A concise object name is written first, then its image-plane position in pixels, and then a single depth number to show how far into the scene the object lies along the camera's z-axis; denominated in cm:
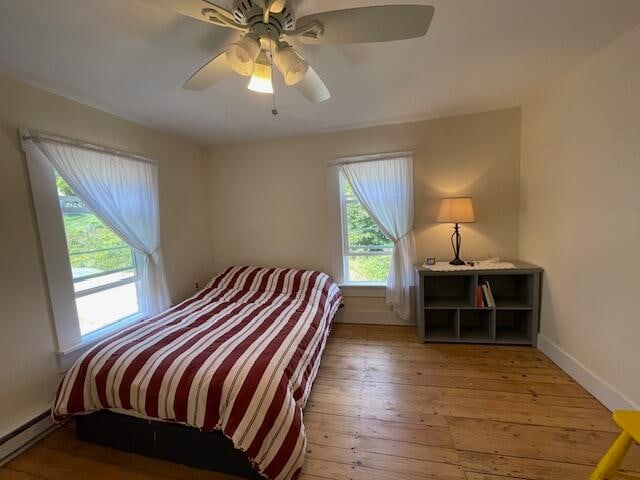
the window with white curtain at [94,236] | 181
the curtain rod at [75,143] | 170
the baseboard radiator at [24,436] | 154
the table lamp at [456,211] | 247
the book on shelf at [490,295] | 249
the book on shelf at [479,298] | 250
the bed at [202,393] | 131
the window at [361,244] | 306
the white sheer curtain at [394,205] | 279
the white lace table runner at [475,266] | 247
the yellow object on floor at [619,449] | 100
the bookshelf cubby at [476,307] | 245
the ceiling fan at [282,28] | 99
